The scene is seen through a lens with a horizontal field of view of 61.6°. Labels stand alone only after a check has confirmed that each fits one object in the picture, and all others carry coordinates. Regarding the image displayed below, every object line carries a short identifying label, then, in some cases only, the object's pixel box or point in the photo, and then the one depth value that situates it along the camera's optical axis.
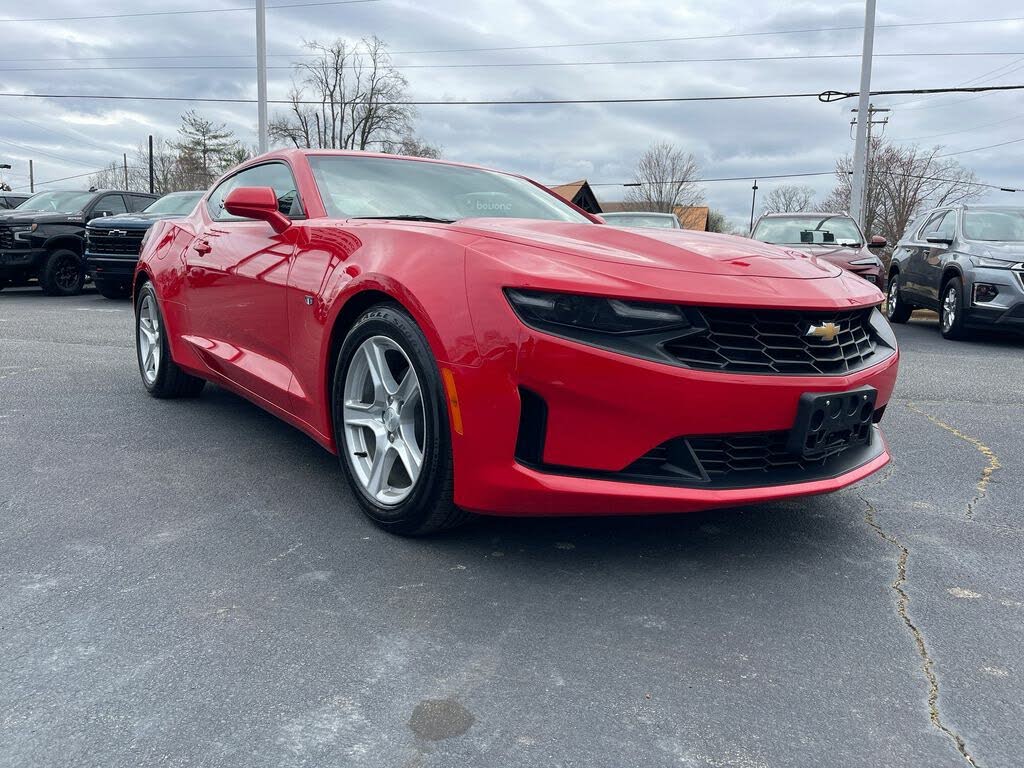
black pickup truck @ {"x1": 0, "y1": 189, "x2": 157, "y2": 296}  12.81
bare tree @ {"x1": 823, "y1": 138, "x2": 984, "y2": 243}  47.62
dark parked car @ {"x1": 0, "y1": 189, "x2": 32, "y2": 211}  20.69
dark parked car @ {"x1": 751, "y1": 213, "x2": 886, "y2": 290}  9.45
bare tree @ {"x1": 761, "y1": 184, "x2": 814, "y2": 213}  64.69
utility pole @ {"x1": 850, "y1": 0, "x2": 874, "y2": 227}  18.60
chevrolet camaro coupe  2.46
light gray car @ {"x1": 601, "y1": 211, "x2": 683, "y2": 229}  11.52
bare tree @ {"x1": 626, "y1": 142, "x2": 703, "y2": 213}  62.84
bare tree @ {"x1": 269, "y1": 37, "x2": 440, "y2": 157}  50.88
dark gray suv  8.77
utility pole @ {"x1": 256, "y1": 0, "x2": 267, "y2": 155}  19.31
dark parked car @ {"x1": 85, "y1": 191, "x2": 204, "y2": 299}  11.83
